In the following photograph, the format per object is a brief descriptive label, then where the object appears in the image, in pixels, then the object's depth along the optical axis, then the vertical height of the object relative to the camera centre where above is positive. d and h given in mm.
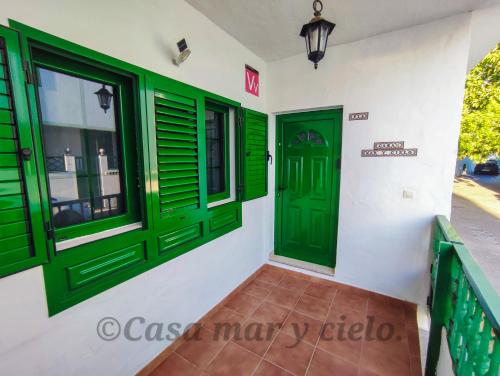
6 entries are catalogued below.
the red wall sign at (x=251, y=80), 2602 +922
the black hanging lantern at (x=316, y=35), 1534 +862
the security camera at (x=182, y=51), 1670 +795
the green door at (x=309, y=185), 2779 -331
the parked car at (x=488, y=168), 15573 -623
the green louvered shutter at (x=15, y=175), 967 -64
